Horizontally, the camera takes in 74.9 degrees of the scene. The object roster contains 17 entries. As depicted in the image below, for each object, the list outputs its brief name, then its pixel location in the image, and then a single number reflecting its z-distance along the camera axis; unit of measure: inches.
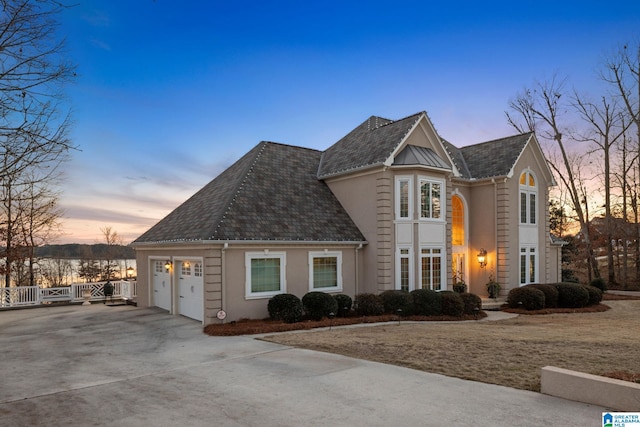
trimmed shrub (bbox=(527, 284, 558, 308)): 807.1
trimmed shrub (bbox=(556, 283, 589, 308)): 821.2
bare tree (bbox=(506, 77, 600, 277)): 1349.7
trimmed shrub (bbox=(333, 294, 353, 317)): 641.0
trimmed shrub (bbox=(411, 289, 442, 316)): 671.8
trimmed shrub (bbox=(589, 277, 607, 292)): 1130.0
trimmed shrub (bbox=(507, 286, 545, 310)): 772.0
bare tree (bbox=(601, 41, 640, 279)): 1270.9
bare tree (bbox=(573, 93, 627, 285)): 1309.1
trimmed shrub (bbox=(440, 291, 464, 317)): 677.9
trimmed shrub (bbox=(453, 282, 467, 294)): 847.1
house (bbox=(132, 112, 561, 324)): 607.5
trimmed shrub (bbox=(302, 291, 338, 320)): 602.9
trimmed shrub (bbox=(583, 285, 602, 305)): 853.2
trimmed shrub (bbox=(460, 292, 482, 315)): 701.3
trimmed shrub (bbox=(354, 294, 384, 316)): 648.4
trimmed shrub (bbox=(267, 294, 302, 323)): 579.2
